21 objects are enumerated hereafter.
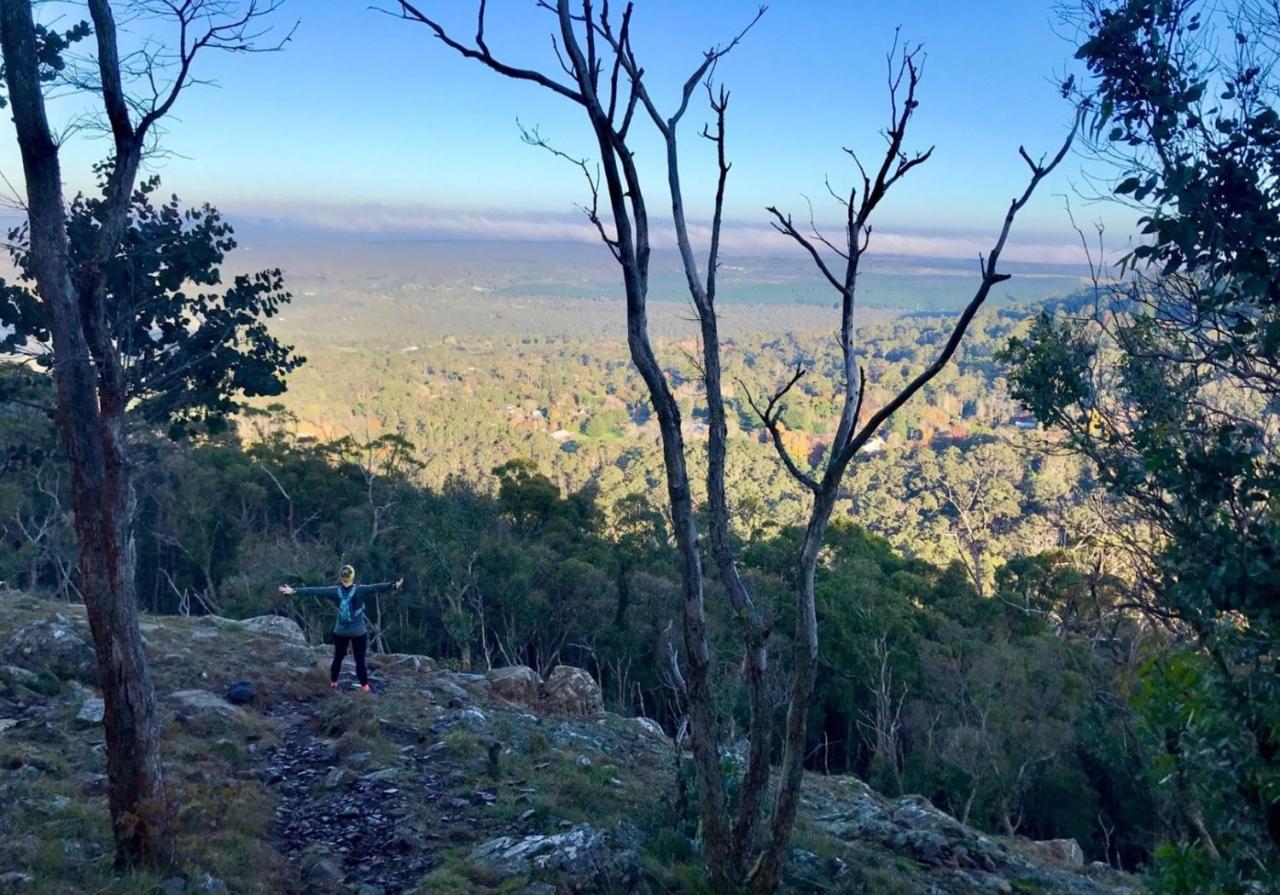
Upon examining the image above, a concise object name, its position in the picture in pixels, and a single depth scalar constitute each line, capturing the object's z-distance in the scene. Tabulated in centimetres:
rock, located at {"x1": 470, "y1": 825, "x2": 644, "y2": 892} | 493
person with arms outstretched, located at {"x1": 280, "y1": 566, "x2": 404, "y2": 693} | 868
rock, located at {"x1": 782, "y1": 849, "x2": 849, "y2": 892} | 591
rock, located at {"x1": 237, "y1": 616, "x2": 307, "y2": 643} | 1212
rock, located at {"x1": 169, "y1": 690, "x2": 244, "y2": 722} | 741
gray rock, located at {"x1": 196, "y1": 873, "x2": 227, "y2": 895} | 439
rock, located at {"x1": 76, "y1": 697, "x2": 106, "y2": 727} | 692
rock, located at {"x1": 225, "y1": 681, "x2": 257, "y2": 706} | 830
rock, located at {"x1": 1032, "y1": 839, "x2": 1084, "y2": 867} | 1098
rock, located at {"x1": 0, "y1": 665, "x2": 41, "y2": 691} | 745
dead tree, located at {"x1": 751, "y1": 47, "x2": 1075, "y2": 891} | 413
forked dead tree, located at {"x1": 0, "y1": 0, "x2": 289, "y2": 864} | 405
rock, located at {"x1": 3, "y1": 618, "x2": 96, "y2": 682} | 811
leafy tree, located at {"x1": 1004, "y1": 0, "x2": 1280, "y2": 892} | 341
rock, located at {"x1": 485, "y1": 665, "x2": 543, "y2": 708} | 1143
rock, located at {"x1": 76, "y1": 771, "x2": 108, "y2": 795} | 561
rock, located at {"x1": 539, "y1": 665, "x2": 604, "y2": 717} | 1184
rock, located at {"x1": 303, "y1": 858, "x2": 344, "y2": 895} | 483
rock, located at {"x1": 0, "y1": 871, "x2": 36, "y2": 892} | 412
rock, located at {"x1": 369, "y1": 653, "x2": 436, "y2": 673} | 1116
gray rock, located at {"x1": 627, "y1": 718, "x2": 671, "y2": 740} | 1138
